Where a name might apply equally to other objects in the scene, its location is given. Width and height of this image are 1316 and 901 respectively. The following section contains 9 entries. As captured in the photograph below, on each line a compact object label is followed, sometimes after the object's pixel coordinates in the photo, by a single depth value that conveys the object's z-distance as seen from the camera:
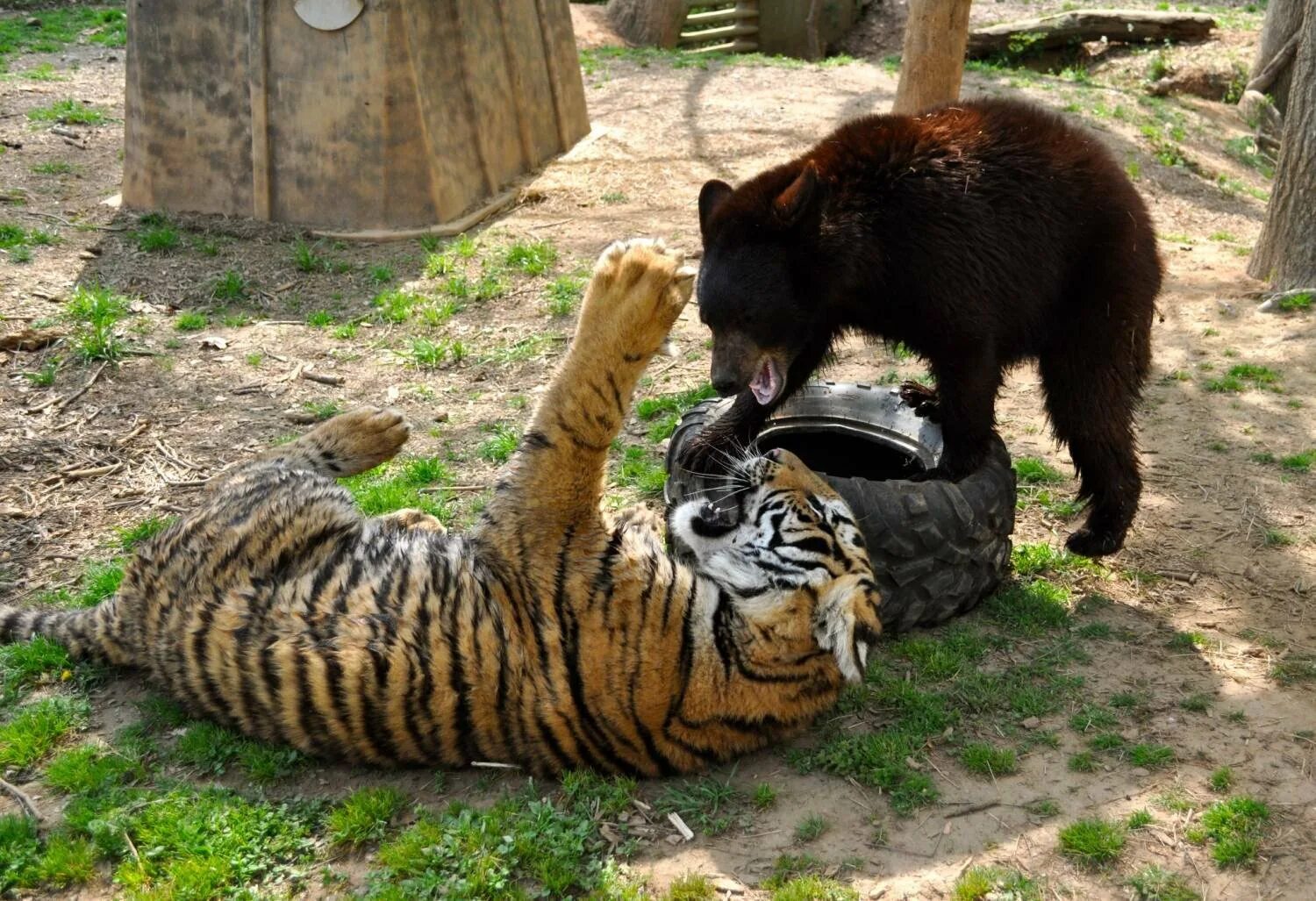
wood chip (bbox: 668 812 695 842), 3.59
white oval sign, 8.52
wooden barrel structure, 8.61
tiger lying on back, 3.68
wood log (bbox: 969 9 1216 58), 16.56
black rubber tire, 4.37
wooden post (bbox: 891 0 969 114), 8.14
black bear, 4.70
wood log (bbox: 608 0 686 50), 18.25
